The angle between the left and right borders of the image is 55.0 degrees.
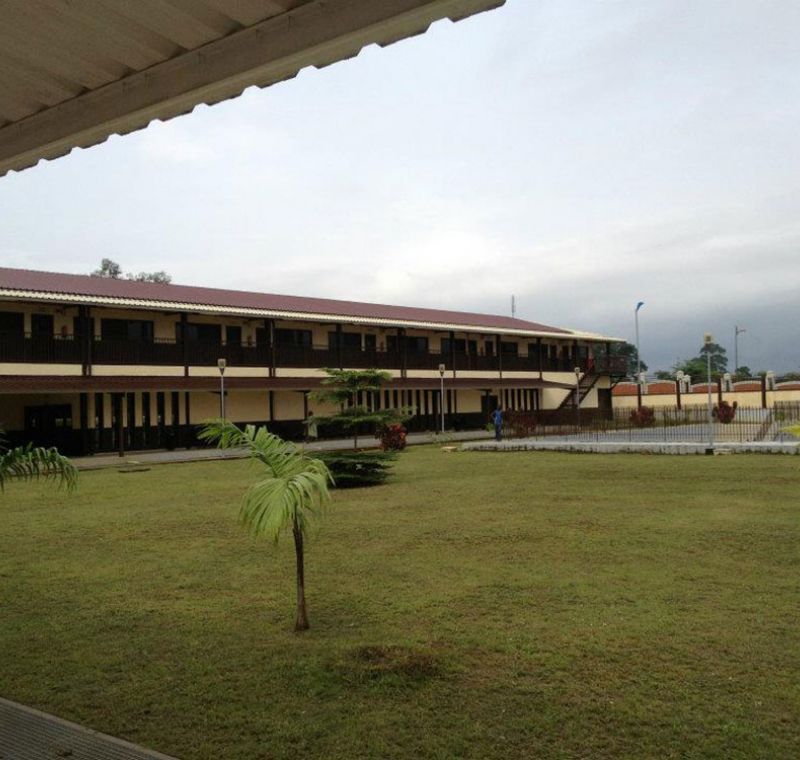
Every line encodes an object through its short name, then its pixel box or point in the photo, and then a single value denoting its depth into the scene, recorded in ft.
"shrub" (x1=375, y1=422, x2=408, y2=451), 81.20
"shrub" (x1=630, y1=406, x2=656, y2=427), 109.99
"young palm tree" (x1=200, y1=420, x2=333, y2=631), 17.74
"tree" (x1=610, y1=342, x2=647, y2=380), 317.01
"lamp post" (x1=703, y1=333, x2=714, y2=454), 70.79
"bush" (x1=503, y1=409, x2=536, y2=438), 103.91
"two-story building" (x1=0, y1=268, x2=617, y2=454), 83.92
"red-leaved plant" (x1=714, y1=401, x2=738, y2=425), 111.75
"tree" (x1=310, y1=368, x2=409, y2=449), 74.49
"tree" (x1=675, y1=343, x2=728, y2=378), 251.00
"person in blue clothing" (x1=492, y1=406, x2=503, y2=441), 100.68
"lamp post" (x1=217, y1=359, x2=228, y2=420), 85.20
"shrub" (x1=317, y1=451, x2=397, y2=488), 50.24
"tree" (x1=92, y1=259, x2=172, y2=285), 176.35
